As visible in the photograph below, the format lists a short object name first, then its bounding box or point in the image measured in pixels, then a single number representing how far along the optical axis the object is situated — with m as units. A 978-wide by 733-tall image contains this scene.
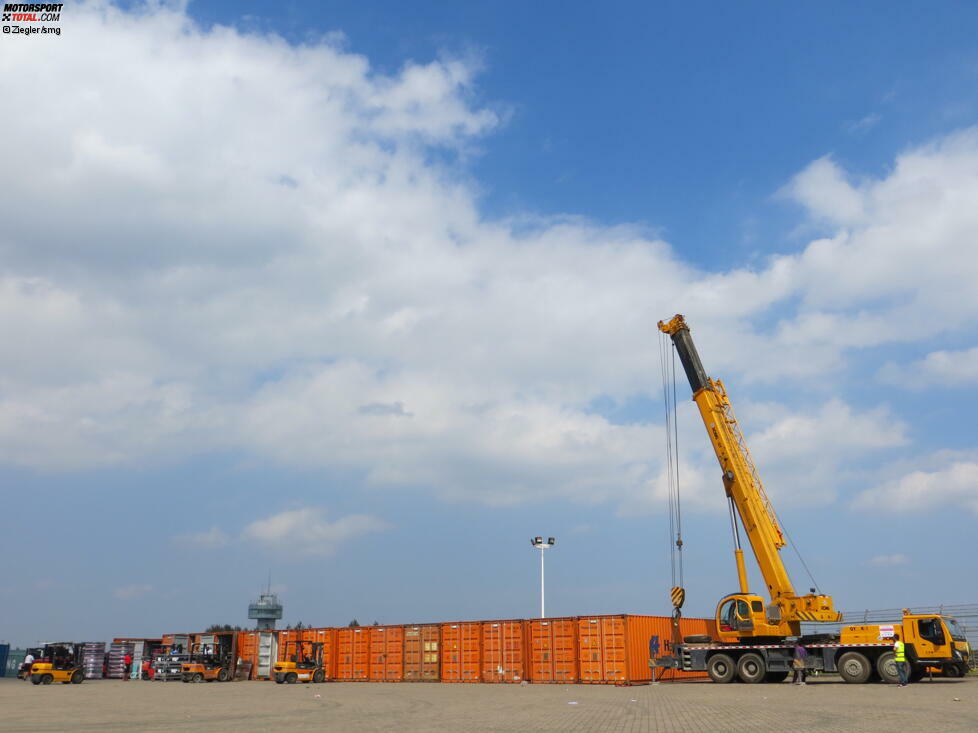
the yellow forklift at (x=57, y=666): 40.06
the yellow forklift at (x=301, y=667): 37.56
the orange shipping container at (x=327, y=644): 42.00
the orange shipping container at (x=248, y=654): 43.16
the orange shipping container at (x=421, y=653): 38.31
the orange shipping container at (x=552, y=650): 34.03
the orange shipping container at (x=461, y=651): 37.06
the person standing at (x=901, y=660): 27.23
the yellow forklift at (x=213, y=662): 41.38
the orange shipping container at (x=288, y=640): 41.88
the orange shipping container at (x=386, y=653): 39.47
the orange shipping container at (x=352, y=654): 40.91
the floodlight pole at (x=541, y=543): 50.72
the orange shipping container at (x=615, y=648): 32.38
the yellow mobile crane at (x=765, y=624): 28.47
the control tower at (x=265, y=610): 105.94
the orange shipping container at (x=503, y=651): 35.69
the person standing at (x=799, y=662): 29.28
